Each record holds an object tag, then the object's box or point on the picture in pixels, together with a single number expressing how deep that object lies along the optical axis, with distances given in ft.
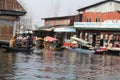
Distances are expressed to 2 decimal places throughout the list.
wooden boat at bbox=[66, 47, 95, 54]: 149.64
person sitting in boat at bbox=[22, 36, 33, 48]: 129.90
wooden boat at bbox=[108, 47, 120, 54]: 149.36
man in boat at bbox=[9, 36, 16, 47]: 123.23
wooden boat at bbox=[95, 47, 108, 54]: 148.56
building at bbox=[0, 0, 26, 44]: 144.25
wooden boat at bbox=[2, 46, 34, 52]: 120.30
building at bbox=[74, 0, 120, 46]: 171.73
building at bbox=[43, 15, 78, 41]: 195.61
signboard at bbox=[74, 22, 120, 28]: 166.94
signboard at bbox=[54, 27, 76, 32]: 192.34
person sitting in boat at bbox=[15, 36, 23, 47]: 126.41
